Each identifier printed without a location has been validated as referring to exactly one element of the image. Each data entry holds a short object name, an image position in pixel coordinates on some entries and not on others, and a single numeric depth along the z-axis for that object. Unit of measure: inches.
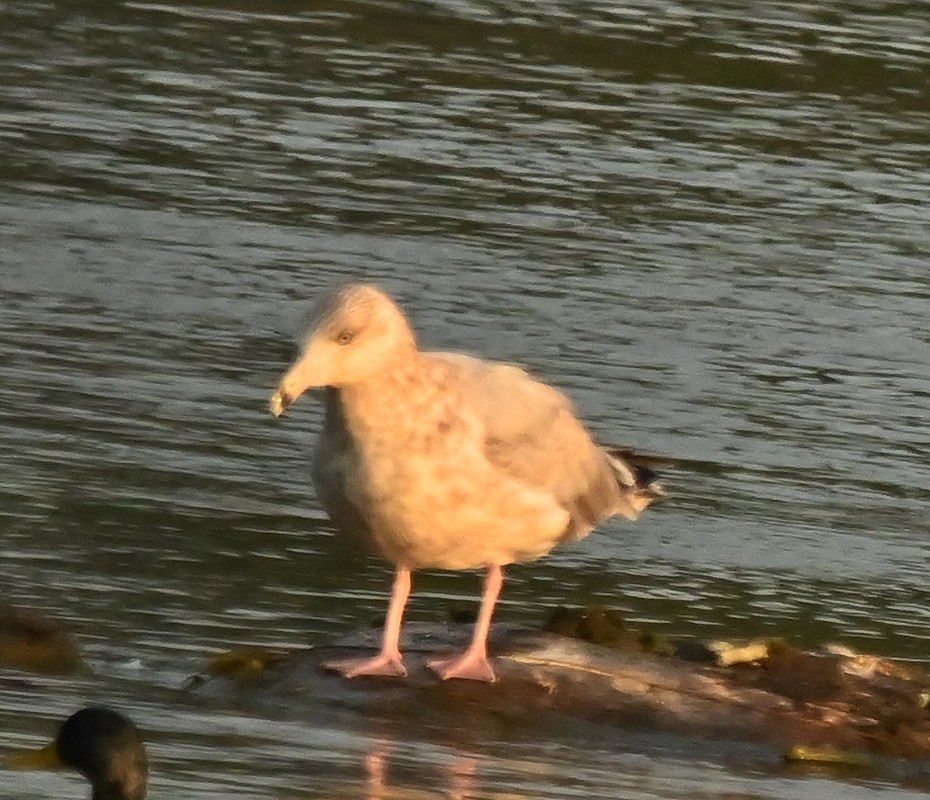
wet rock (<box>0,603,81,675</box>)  743.7
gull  716.0
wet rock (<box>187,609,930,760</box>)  751.1
